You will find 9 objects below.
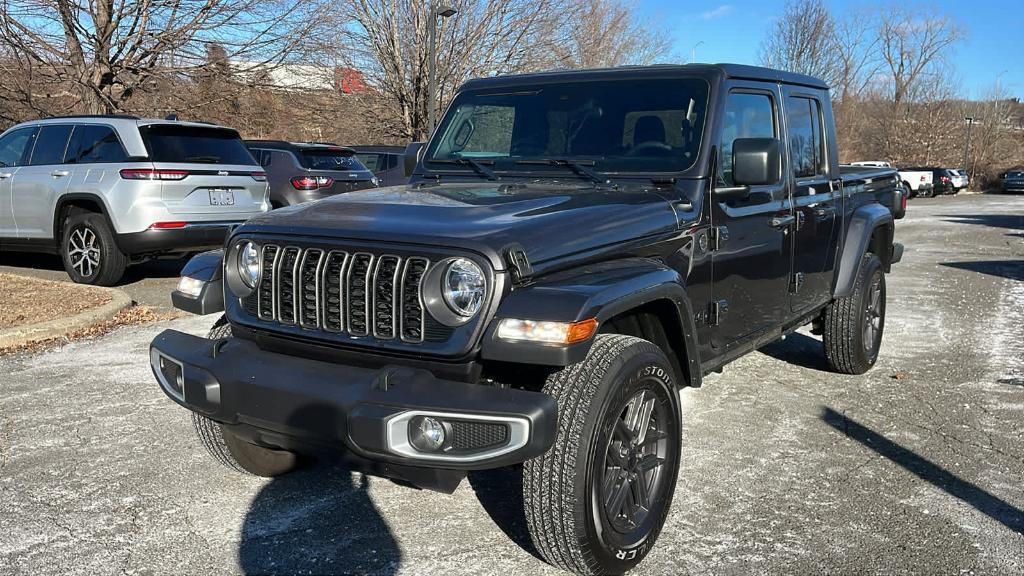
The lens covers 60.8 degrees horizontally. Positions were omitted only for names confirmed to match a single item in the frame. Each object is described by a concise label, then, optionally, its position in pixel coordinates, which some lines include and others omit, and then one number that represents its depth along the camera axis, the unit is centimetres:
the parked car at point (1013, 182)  4492
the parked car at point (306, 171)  1229
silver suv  878
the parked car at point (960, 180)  4334
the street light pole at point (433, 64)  1756
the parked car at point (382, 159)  1553
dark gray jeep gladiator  276
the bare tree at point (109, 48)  1321
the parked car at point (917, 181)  3800
